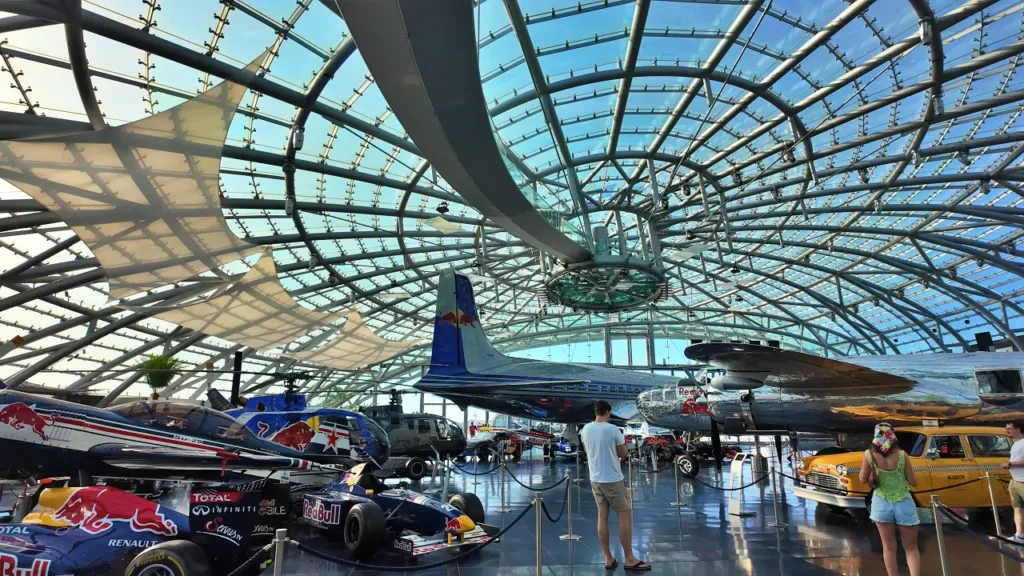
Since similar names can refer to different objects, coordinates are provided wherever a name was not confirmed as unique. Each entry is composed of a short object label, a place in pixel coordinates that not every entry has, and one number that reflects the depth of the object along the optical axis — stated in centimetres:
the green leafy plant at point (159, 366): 3059
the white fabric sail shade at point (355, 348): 2909
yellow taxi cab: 1006
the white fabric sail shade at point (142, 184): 1122
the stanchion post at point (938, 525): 600
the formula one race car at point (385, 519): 775
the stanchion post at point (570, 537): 916
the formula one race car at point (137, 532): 549
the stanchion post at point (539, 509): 622
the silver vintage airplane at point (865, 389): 1452
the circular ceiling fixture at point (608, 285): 2556
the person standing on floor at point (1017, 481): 842
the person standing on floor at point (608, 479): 733
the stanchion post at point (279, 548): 469
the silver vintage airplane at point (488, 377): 2305
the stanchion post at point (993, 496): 903
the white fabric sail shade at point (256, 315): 2111
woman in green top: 596
